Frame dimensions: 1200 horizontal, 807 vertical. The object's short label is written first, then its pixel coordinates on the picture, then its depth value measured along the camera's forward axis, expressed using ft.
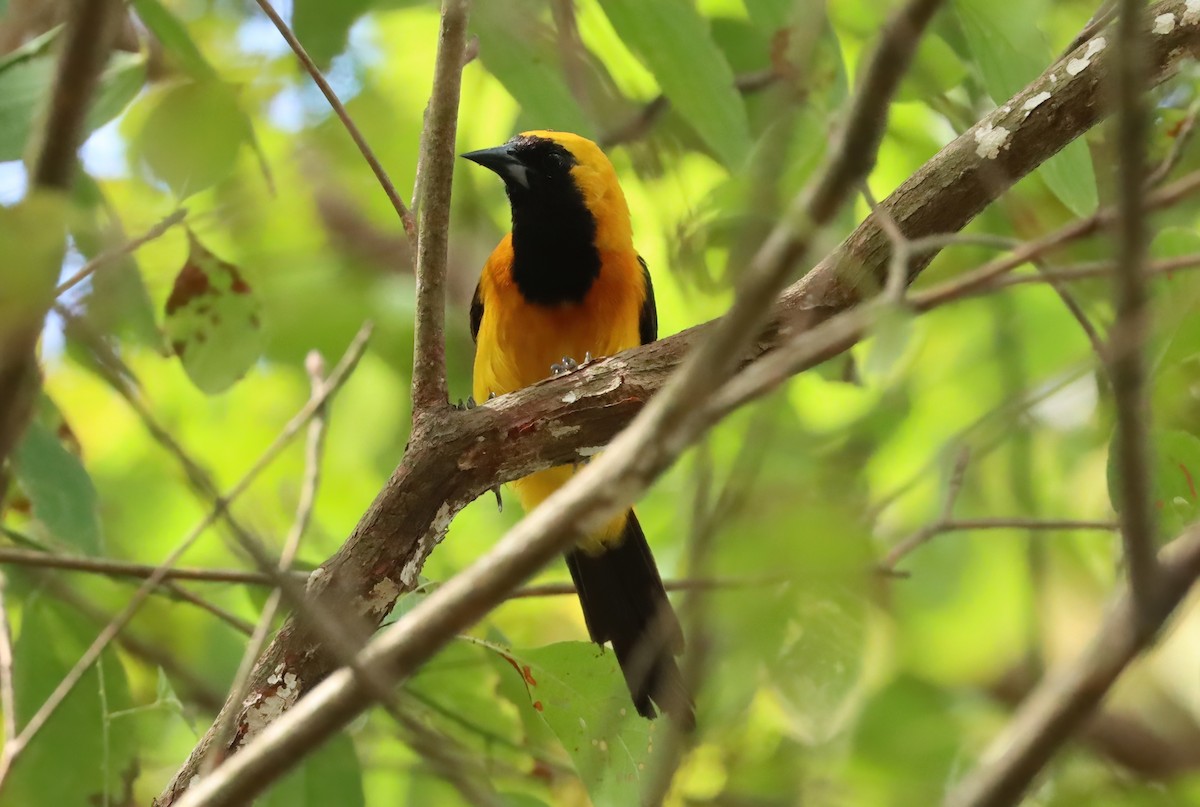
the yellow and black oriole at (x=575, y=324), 23.88
